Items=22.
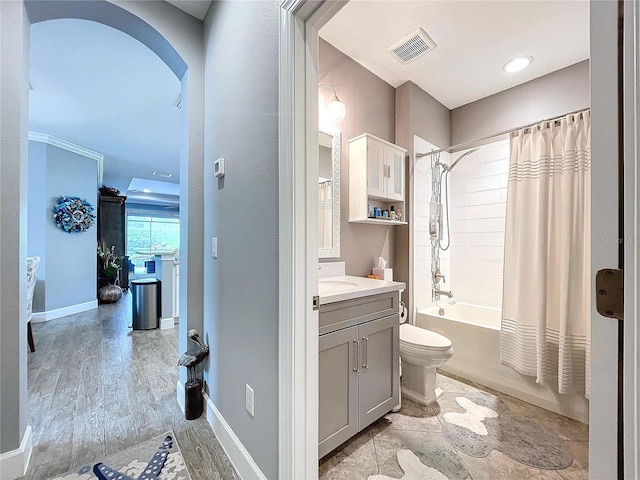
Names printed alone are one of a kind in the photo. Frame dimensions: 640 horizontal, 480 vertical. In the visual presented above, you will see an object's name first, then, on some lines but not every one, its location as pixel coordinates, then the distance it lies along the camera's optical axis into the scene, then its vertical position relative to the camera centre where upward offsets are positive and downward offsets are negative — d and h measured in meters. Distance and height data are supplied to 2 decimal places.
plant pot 5.34 -1.07
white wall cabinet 2.25 +0.55
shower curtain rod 2.00 +0.87
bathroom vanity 1.42 -0.67
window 9.16 +0.18
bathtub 1.92 -1.04
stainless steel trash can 3.62 -0.86
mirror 2.19 +0.38
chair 2.78 -0.43
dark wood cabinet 6.16 +0.35
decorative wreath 4.36 +0.40
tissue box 2.42 -0.29
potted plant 5.37 -0.71
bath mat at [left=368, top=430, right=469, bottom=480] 1.40 -1.19
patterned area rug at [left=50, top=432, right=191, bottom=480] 1.35 -1.16
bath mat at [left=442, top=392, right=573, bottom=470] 1.54 -1.19
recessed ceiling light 2.35 +1.54
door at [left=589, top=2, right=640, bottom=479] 0.43 +0.02
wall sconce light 2.15 +1.01
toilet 1.90 -0.85
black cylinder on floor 1.80 -1.06
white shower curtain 1.85 -0.11
